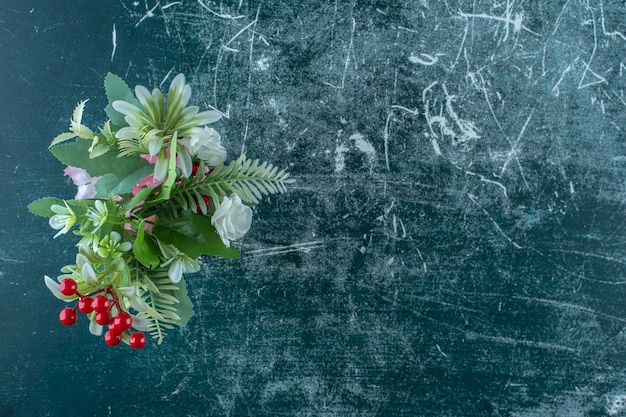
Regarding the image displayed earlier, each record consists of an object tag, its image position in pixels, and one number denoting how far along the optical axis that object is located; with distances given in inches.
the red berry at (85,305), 25.2
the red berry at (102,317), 25.5
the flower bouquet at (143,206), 26.5
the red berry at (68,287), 25.0
